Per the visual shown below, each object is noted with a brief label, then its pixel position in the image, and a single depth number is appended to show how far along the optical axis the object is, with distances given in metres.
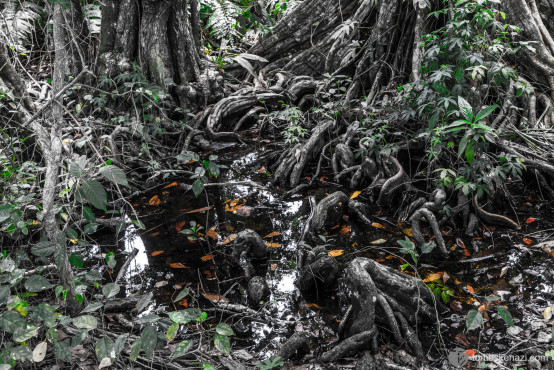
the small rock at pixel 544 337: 2.52
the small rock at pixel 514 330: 2.64
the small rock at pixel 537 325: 2.65
